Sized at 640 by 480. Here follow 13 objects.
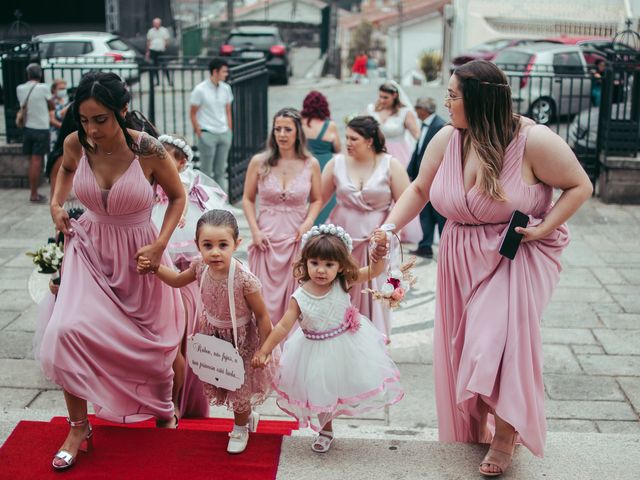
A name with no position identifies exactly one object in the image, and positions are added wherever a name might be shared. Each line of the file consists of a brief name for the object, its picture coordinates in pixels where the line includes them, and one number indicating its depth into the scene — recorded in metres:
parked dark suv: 26.03
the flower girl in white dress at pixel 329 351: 4.23
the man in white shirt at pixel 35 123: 11.59
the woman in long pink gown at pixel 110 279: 4.11
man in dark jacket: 9.34
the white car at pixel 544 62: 16.84
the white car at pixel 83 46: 21.39
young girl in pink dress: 4.17
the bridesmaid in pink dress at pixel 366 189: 6.50
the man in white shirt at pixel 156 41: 25.78
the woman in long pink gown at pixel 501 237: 4.04
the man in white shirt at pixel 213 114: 11.37
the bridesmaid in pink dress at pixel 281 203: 6.67
